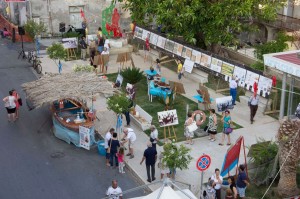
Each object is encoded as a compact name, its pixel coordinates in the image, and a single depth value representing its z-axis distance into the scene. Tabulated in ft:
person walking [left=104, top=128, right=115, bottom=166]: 59.31
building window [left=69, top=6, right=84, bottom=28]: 126.31
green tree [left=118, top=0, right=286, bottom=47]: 86.12
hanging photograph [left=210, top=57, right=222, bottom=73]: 88.07
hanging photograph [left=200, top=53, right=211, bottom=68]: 90.79
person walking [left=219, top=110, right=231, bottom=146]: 64.49
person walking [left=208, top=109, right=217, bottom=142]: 64.95
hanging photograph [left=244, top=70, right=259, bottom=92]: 78.42
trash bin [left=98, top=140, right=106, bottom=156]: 63.36
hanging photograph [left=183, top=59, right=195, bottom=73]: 93.20
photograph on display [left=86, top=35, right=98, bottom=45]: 109.82
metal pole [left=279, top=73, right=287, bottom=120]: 69.92
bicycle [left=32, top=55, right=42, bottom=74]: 97.29
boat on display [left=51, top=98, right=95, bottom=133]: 66.39
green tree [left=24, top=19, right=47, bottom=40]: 108.27
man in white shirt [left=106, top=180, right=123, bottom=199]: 49.21
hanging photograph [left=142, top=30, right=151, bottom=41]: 110.72
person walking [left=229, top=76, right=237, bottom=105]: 77.34
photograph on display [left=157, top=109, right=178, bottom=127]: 63.62
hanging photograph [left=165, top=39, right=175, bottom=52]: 101.04
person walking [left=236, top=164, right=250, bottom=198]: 50.34
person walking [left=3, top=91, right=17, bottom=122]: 72.53
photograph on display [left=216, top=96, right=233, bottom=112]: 72.69
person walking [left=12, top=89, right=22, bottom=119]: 74.09
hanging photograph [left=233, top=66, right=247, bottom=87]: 81.35
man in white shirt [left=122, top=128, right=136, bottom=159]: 60.40
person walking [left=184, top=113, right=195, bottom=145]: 64.13
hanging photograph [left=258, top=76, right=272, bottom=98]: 75.45
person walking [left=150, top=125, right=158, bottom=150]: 59.28
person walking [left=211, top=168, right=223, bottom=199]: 49.96
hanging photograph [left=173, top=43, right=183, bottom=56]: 98.45
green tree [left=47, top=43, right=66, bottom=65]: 90.22
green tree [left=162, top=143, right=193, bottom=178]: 52.21
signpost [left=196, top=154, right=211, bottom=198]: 49.44
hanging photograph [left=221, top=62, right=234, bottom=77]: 85.03
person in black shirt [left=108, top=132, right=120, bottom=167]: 58.59
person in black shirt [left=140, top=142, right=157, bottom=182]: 54.65
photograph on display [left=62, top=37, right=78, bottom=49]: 105.80
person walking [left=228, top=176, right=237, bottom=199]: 48.49
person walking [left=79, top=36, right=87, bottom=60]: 105.90
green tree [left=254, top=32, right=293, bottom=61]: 92.79
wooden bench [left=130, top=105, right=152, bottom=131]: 70.54
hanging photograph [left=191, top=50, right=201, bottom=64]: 93.10
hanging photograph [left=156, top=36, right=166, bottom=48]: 104.06
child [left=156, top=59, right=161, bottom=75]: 92.43
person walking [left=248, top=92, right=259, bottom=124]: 71.66
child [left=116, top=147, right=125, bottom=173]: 57.93
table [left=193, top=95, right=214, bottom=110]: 76.74
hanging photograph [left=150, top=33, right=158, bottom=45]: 107.14
